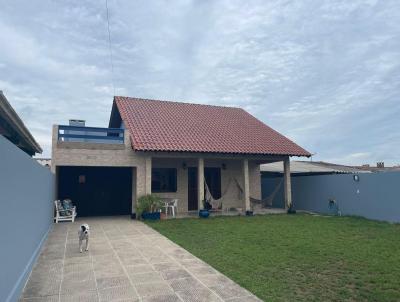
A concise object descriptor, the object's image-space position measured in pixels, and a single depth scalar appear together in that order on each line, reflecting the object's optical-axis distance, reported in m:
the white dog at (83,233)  6.78
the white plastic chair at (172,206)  13.12
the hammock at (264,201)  14.51
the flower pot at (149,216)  12.11
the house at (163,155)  12.23
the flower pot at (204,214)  12.90
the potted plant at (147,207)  12.04
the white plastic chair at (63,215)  11.45
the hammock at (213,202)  13.70
